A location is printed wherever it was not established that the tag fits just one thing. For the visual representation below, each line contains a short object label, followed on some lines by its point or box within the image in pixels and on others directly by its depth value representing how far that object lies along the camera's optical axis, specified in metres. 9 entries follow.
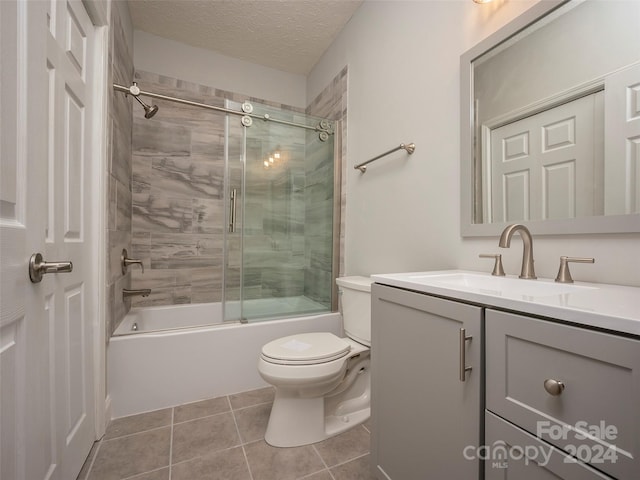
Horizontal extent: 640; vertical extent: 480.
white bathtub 1.52
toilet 1.27
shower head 1.81
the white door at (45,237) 0.63
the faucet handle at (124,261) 1.87
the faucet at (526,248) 0.95
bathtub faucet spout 1.94
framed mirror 0.82
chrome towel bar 1.52
